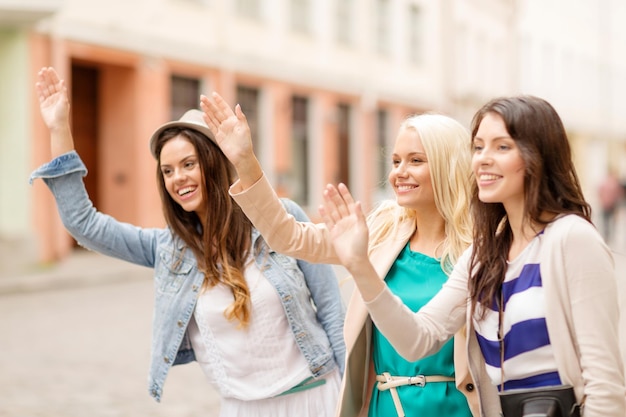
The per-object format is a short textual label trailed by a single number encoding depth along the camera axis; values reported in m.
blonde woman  2.71
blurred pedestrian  21.11
